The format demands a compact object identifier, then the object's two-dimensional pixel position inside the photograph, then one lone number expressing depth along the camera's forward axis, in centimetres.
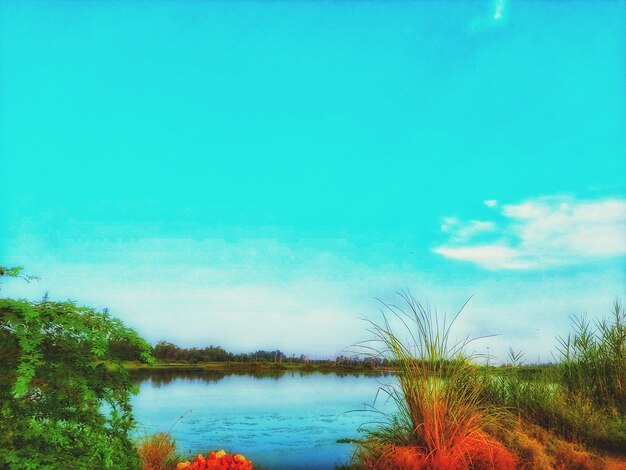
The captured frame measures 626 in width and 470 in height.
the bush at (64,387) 288
